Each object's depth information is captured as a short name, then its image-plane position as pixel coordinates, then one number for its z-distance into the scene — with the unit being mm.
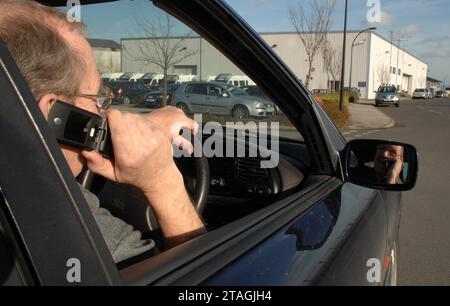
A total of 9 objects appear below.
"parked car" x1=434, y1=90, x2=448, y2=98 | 86875
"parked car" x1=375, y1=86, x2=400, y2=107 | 40812
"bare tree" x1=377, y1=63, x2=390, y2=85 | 65994
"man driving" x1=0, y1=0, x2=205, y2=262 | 1151
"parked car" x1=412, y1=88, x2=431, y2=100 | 69312
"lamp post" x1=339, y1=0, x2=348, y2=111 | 22884
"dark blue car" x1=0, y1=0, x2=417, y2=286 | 789
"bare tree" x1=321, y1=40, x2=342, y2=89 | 38100
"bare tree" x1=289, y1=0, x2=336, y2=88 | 28477
